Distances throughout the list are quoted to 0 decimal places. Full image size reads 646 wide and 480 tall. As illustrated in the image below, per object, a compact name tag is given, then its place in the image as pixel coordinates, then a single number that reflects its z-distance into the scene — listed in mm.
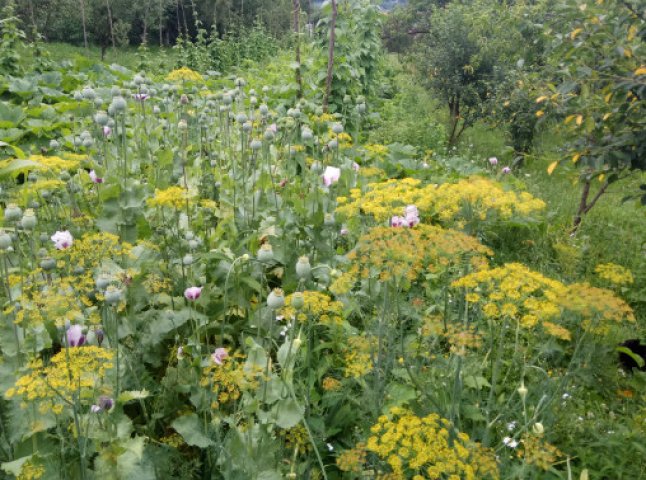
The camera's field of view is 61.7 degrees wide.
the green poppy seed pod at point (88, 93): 3045
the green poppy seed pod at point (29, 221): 1706
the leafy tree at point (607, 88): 2312
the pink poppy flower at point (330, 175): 2814
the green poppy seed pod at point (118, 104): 2578
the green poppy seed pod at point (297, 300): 1523
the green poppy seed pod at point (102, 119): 2637
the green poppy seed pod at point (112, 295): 1451
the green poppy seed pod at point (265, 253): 1735
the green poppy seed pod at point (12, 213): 1694
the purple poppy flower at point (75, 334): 1708
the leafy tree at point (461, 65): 7867
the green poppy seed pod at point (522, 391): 1590
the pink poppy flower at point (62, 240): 1959
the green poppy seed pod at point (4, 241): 1524
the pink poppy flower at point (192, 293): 1967
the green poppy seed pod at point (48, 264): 1729
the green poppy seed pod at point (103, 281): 1553
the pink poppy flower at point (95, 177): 2657
